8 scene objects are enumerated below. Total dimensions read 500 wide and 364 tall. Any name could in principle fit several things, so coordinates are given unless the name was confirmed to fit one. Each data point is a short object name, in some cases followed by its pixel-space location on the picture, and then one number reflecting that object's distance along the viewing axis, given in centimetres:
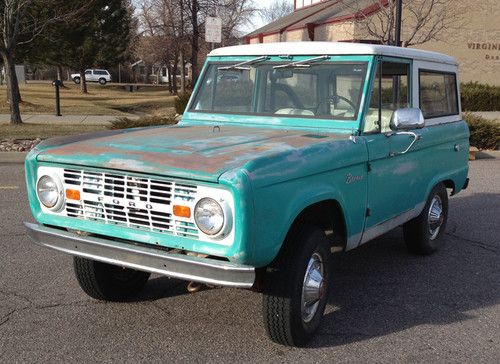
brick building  2472
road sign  1166
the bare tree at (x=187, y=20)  2952
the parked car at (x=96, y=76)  6048
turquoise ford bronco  310
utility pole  1303
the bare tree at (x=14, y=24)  1446
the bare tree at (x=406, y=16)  1662
